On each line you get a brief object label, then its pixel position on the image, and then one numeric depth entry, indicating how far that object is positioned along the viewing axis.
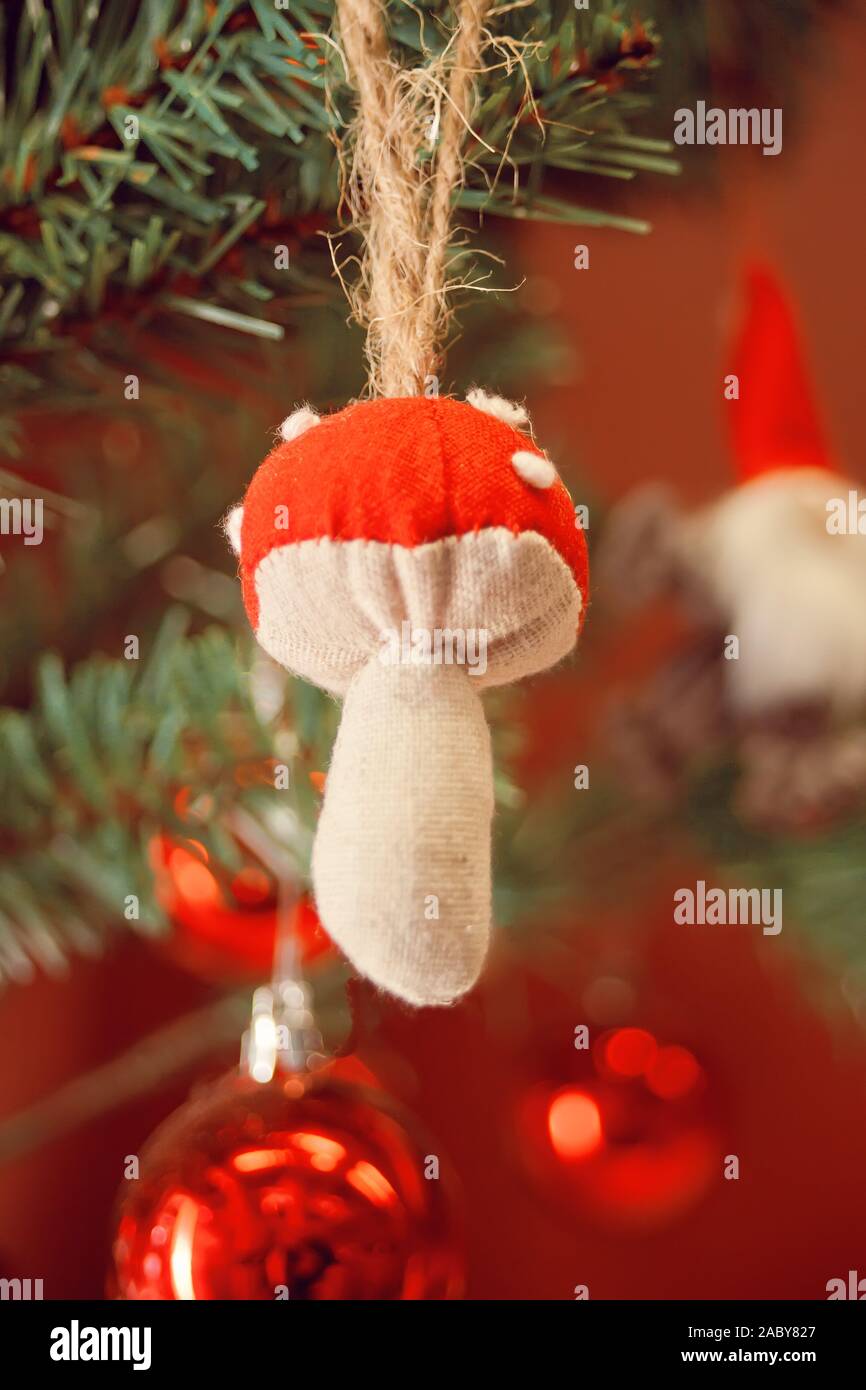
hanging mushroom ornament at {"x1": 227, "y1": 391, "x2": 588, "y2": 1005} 0.21
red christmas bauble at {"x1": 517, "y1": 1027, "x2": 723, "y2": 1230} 0.57
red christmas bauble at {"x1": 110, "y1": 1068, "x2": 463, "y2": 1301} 0.32
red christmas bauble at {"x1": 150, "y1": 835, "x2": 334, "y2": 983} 0.39
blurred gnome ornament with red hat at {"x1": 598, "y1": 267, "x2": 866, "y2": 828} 0.40
